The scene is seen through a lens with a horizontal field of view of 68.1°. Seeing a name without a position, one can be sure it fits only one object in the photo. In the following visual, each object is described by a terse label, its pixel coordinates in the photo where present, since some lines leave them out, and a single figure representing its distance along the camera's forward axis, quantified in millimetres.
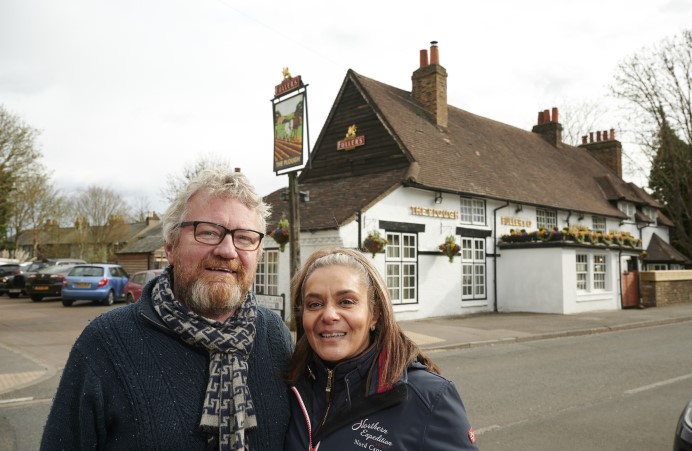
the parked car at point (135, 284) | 18031
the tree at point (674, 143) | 29938
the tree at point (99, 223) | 46469
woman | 1922
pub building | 16234
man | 1765
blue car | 19281
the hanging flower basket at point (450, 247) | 17031
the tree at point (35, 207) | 31767
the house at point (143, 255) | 31672
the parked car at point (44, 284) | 21953
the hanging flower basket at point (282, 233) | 15023
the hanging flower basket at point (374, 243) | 14523
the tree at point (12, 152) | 28750
